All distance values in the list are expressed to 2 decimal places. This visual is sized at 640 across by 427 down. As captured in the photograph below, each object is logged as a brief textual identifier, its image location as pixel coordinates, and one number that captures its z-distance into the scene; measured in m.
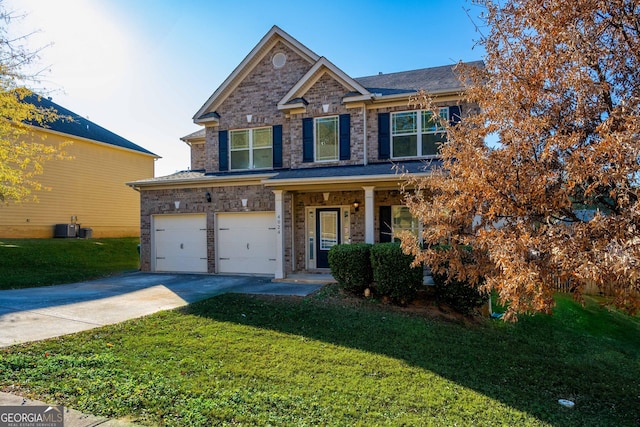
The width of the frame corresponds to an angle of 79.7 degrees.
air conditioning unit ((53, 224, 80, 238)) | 18.62
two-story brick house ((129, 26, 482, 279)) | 11.73
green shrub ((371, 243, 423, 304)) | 8.52
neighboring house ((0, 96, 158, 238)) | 17.89
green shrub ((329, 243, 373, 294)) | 9.06
